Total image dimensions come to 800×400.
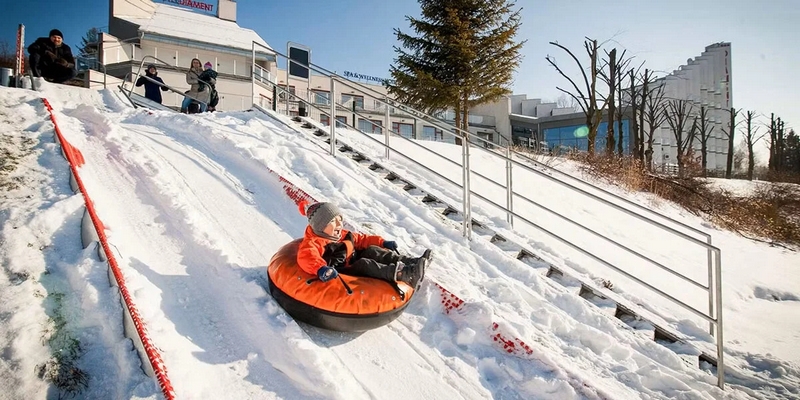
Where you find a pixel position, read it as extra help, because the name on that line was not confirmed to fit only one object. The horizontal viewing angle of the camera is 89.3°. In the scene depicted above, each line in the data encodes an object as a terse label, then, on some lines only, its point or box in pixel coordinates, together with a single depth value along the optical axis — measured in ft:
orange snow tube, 8.22
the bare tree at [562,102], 132.09
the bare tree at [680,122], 86.94
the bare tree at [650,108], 58.08
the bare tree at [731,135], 77.46
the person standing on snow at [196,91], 28.45
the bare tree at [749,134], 92.07
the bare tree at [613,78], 50.96
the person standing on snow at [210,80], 28.76
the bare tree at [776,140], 91.91
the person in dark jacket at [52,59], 24.20
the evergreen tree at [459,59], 44.37
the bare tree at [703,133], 91.28
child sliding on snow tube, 8.61
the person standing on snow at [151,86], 30.81
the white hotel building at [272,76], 69.21
